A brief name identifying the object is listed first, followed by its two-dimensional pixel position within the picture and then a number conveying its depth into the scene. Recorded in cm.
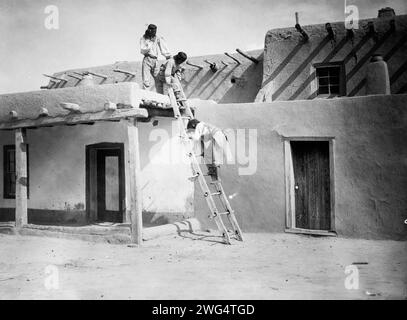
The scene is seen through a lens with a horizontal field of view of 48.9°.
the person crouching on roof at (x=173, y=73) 1062
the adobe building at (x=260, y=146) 984
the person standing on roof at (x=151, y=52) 1129
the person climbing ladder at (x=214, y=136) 1038
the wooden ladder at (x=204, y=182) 985
